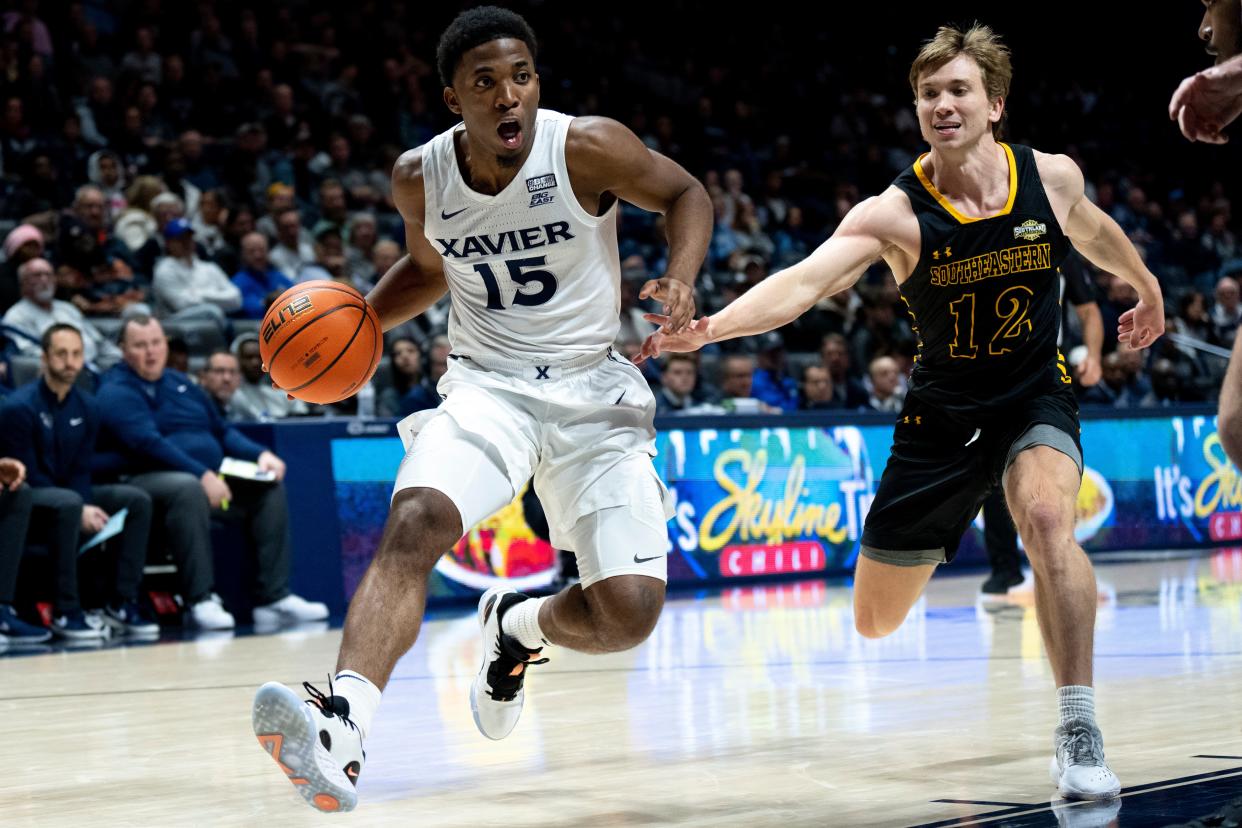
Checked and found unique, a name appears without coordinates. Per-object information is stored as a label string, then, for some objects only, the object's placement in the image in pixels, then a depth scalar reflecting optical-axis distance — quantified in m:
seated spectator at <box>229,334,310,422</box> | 10.99
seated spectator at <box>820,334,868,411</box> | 13.80
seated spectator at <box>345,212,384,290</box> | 13.31
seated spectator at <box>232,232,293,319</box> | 12.38
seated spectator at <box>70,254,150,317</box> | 11.77
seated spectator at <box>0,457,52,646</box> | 8.88
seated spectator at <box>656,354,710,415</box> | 12.33
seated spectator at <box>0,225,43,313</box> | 11.24
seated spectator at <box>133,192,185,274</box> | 12.48
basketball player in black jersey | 4.82
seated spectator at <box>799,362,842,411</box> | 13.24
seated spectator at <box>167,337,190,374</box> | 10.80
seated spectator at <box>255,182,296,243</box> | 13.17
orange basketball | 4.79
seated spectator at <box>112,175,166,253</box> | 12.59
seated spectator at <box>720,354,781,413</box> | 12.93
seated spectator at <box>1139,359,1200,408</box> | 15.57
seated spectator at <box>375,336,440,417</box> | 11.41
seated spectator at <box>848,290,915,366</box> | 14.79
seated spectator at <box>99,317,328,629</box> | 9.71
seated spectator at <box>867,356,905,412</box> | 13.48
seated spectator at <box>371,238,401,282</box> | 12.91
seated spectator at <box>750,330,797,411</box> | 13.53
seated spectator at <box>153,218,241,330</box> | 12.05
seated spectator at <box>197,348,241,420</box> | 10.58
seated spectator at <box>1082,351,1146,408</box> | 14.67
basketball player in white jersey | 4.60
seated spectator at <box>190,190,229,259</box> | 13.09
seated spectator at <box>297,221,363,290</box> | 12.84
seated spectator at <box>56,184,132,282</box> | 11.89
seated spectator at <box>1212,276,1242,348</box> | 18.03
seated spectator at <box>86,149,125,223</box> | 13.02
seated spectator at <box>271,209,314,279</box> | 12.93
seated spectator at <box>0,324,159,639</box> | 9.22
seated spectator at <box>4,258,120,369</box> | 10.75
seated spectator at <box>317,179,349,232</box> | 13.74
